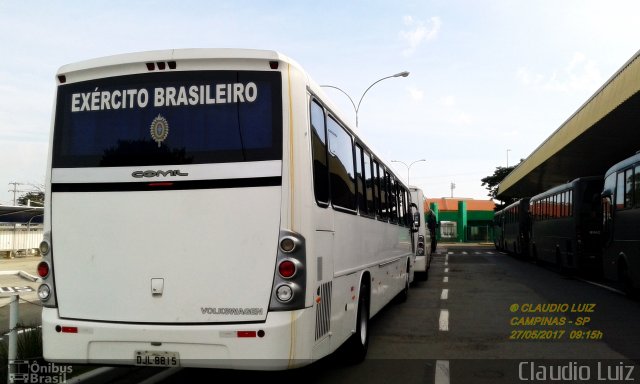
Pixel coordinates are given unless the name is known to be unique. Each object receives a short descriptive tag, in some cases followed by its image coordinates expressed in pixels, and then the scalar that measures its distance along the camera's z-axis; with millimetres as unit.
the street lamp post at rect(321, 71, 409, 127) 29734
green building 82562
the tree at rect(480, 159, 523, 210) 100394
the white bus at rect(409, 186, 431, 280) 18328
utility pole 82100
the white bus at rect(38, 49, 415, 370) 5012
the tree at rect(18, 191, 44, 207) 83519
